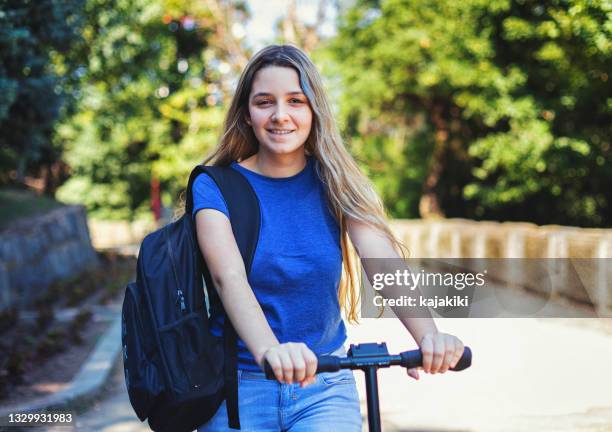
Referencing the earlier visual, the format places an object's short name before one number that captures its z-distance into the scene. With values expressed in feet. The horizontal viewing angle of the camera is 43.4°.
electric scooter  6.04
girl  6.66
